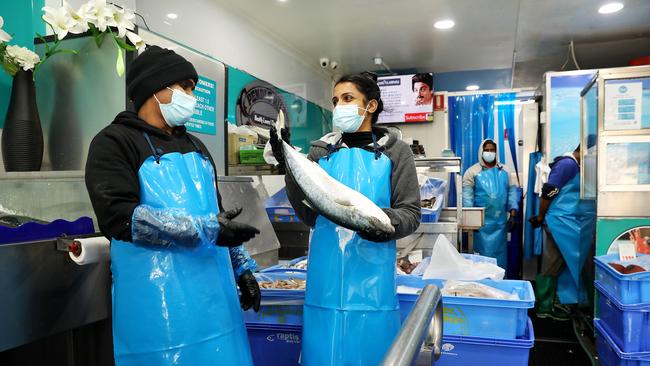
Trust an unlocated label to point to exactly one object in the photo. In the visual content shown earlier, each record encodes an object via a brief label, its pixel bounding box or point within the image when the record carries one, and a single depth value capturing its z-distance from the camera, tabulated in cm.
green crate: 345
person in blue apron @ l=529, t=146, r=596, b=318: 406
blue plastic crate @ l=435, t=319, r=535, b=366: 164
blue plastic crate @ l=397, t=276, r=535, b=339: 166
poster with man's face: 695
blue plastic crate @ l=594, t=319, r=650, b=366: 239
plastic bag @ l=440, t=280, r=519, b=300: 181
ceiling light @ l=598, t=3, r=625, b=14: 431
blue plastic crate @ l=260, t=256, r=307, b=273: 226
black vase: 202
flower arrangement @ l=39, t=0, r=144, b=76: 188
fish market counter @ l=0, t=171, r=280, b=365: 151
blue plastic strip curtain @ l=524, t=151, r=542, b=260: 574
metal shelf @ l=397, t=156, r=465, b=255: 291
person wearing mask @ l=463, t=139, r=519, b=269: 601
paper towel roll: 146
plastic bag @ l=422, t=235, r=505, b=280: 200
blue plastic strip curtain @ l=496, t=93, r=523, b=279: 682
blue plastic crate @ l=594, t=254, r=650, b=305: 236
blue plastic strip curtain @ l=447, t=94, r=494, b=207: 691
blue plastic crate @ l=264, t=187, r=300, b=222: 324
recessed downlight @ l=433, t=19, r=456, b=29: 496
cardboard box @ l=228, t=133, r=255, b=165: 345
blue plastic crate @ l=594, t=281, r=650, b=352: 238
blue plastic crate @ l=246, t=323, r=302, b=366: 192
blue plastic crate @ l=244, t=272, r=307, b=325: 191
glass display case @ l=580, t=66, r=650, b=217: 311
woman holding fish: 152
